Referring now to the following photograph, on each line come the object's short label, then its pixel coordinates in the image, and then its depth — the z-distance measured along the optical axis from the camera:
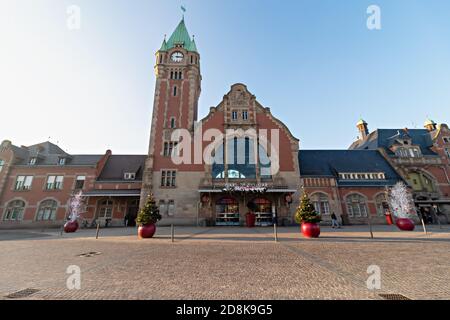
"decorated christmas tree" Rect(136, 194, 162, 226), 13.92
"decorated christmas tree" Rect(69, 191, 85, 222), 26.64
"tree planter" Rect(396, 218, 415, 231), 16.92
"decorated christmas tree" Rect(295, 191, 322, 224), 13.05
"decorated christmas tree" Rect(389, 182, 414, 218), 24.97
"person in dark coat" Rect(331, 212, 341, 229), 20.16
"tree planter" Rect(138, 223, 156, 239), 13.78
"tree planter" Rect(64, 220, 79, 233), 19.78
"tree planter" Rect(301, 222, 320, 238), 12.95
